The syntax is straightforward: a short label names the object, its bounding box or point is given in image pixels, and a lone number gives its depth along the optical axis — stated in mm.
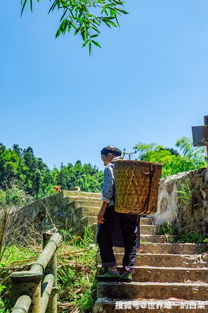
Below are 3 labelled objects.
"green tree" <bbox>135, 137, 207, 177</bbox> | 8377
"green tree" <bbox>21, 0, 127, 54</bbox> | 2758
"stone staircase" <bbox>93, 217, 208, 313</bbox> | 3195
